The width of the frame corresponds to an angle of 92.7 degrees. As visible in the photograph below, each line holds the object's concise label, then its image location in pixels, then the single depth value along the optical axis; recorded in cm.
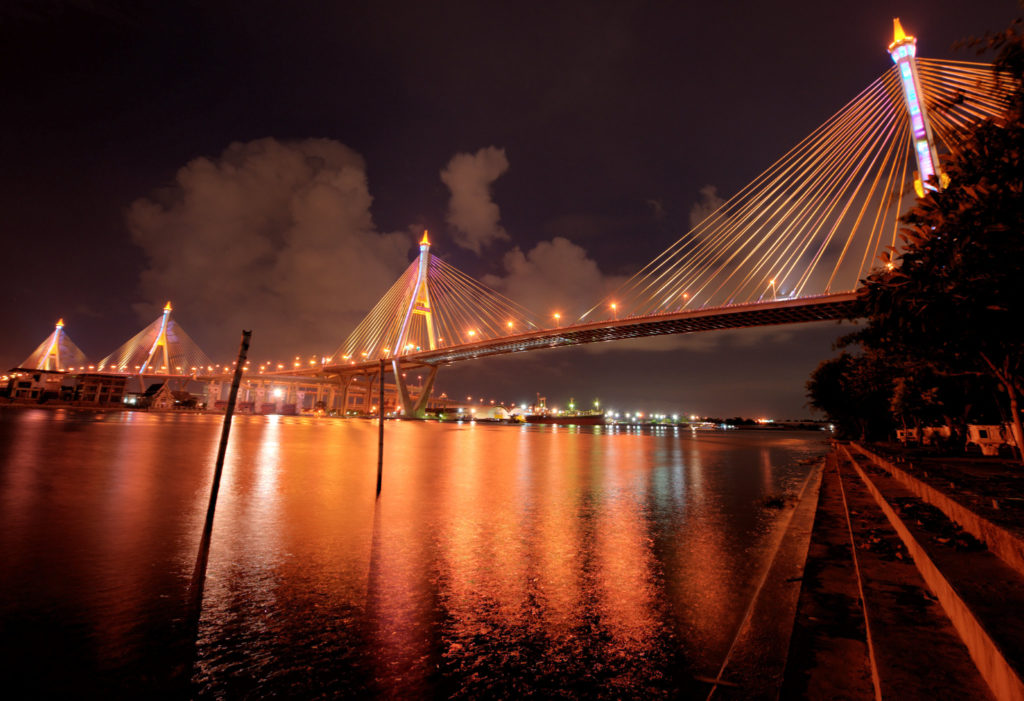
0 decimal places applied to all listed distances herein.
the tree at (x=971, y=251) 549
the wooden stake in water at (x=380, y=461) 1194
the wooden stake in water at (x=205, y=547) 463
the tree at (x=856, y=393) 2180
